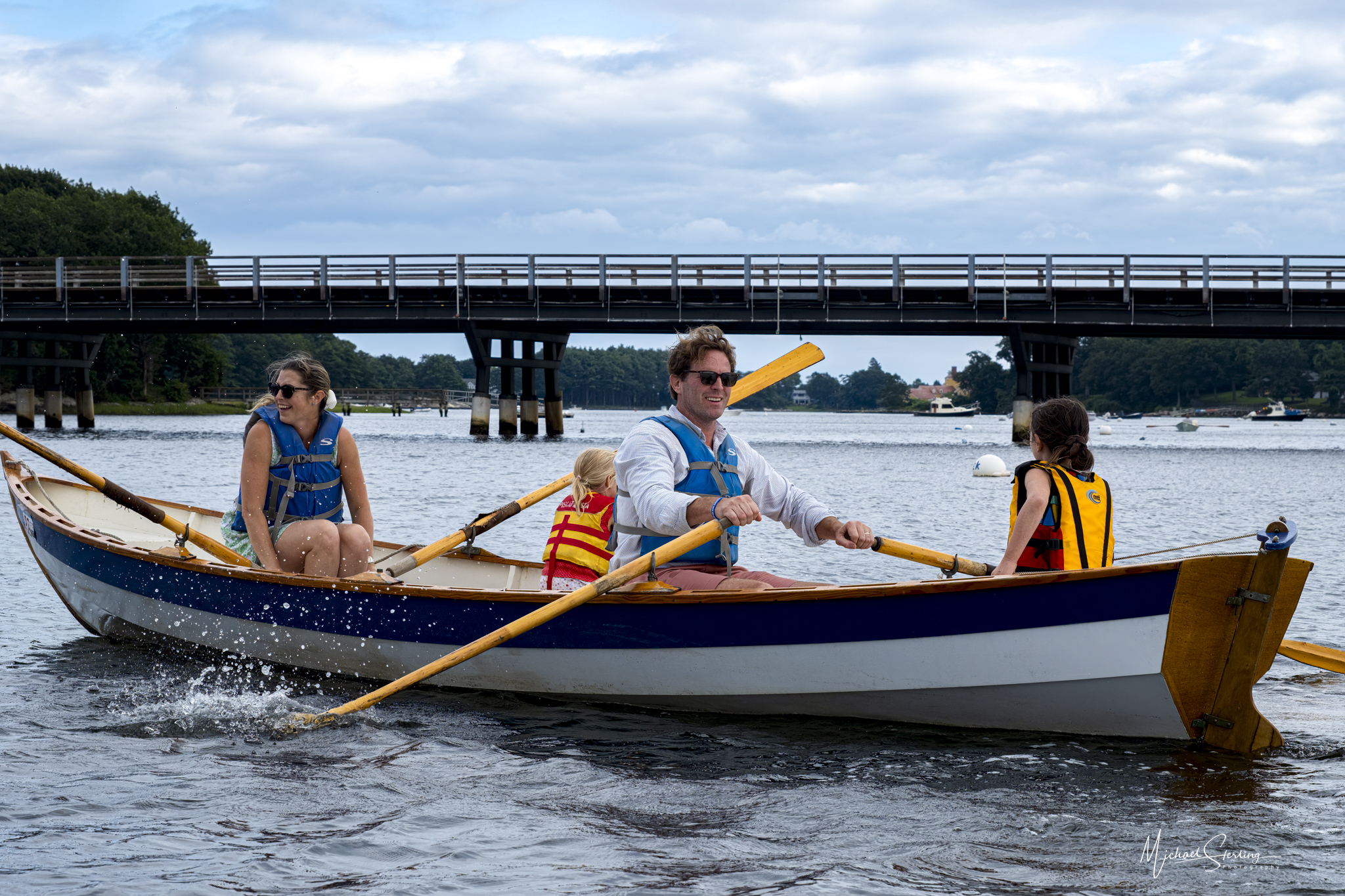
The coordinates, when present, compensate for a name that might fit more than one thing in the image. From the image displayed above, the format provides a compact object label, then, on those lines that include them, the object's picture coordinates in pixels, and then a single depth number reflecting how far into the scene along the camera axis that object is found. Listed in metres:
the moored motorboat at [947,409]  144.75
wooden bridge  35.75
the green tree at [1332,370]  130.00
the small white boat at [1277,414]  110.50
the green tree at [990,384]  162.50
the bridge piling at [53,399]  48.56
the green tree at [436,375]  195.62
